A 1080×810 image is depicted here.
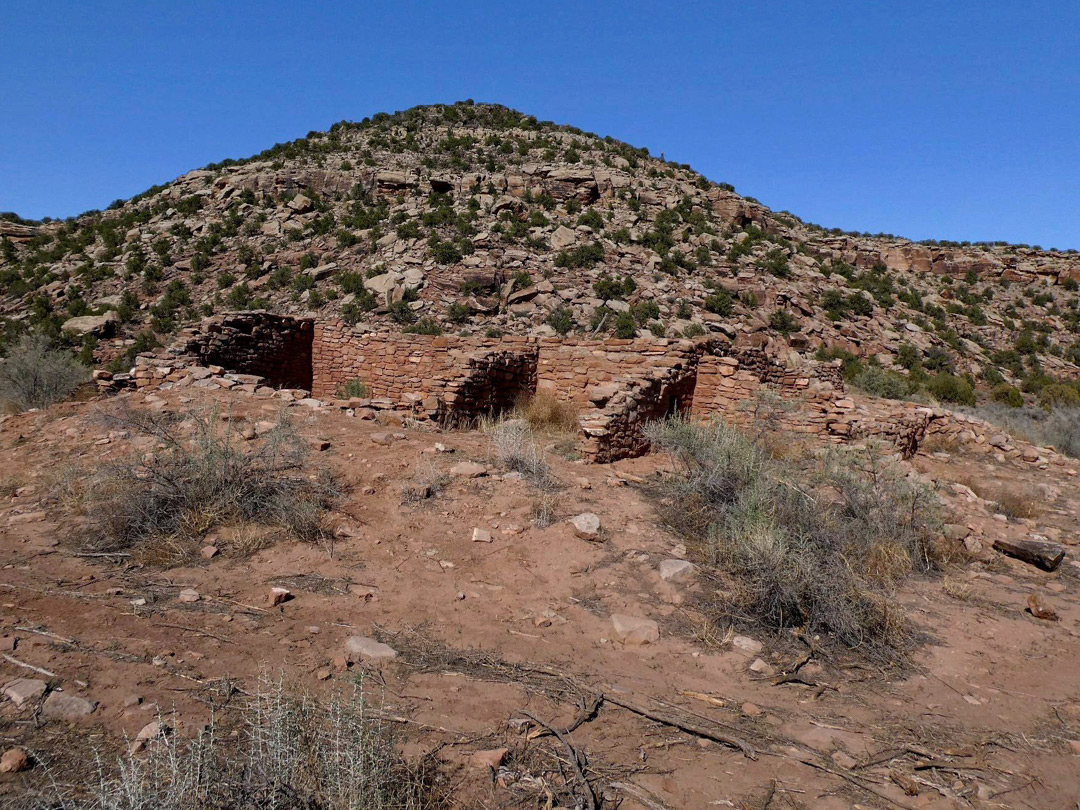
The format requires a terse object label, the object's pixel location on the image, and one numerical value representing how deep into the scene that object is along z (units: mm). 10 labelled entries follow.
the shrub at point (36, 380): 10117
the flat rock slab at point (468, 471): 6133
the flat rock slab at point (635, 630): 3954
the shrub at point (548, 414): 9211
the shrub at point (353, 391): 11336
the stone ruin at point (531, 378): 8602
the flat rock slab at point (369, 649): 3453
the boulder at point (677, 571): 4668
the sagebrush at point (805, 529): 4211
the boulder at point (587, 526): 5195
